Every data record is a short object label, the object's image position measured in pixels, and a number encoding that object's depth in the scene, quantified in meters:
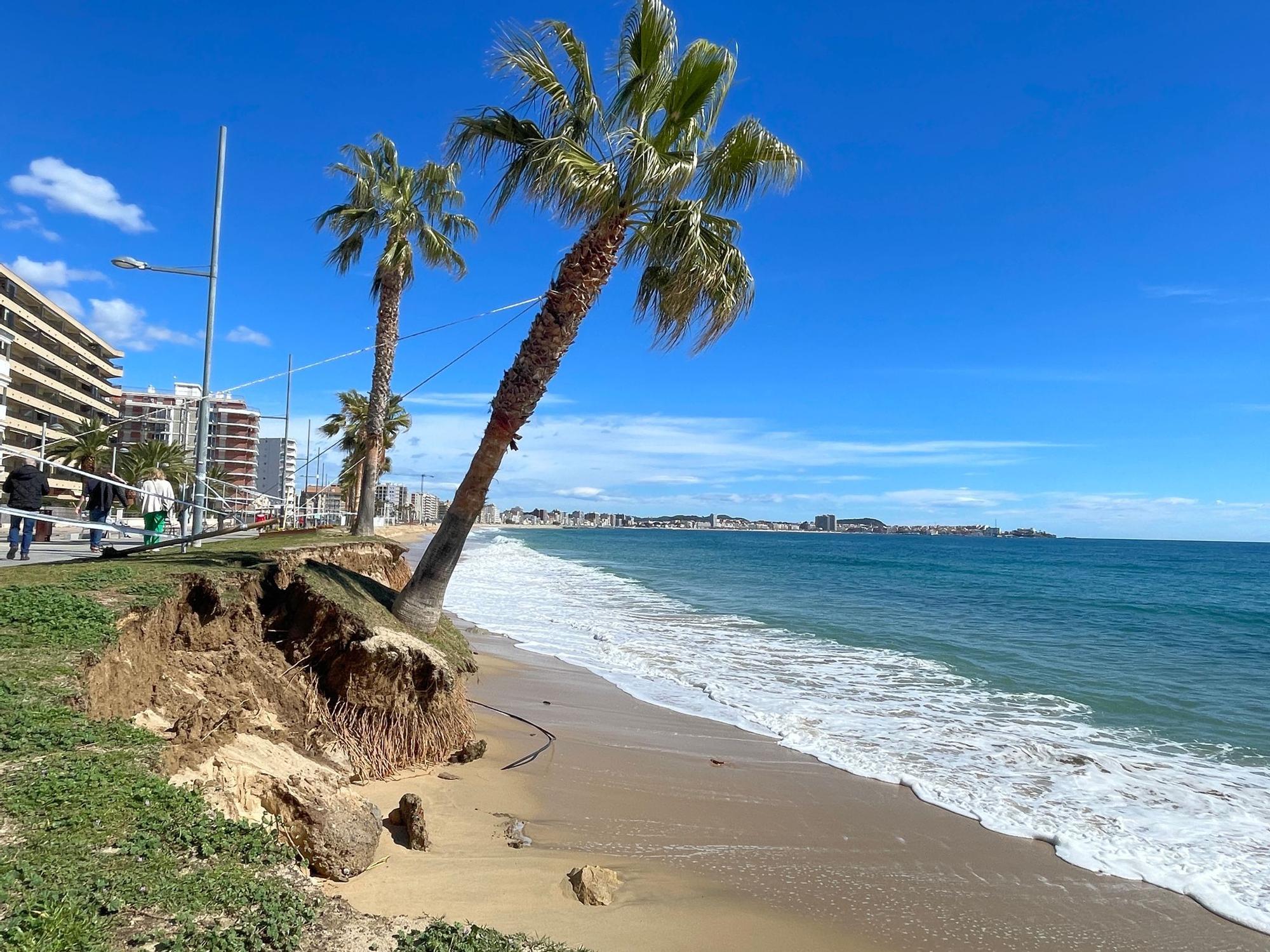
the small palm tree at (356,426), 38.22
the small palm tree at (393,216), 16.72
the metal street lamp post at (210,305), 10.86
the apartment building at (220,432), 77.75
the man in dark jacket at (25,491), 11.46
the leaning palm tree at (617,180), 8.09
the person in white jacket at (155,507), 13.02
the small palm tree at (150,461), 32.56
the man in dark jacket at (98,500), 13.36
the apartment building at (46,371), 50.50
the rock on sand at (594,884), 4.36
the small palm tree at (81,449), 34.78
